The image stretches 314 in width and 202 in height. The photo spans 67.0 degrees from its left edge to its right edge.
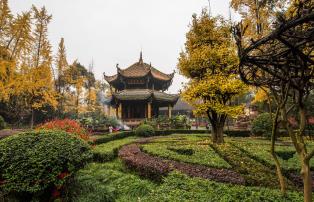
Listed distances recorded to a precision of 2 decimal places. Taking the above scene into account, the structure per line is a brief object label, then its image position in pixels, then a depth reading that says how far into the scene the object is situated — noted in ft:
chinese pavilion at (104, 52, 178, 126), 98.51
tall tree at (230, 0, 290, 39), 55.95
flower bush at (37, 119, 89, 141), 37.82
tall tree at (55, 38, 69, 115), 114.73
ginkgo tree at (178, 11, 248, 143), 39.60
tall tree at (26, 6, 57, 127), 67.72
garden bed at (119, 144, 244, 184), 21.23
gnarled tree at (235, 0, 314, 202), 8.67
